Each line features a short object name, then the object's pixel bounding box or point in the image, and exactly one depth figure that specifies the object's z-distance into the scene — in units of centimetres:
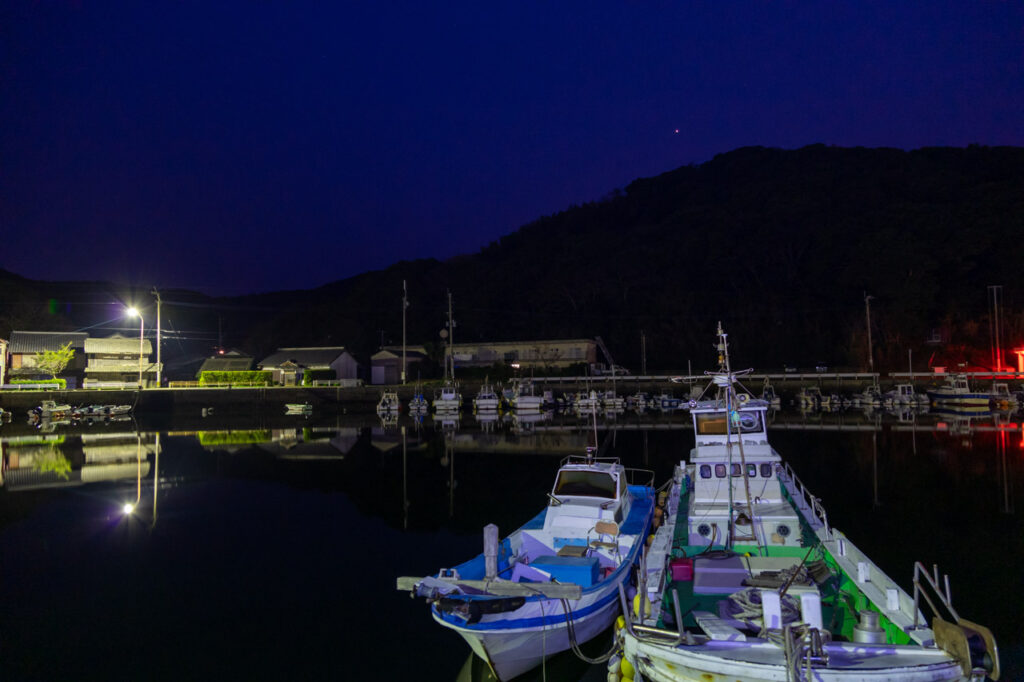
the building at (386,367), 7738
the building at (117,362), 6944
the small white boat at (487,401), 6184
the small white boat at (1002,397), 5453
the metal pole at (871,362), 7075
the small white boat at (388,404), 6206
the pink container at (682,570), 1009
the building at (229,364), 7500
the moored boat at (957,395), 5428
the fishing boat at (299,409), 6200
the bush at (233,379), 6719
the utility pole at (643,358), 7925
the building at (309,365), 7131
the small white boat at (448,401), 6150
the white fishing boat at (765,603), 617
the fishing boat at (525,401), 6116
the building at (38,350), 6750
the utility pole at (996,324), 6712
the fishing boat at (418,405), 6134
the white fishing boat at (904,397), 5956
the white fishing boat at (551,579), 792
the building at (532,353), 7600
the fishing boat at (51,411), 5803
